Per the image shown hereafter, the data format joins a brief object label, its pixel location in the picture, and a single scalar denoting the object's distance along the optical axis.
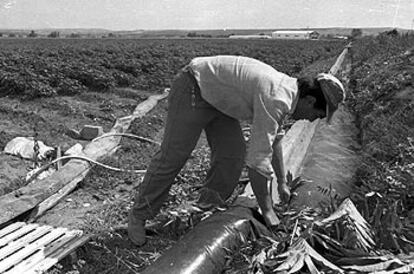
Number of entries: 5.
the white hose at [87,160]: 4.48
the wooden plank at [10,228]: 3.42
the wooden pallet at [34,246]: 2.96
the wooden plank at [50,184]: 3.67
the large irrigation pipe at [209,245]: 2.45
